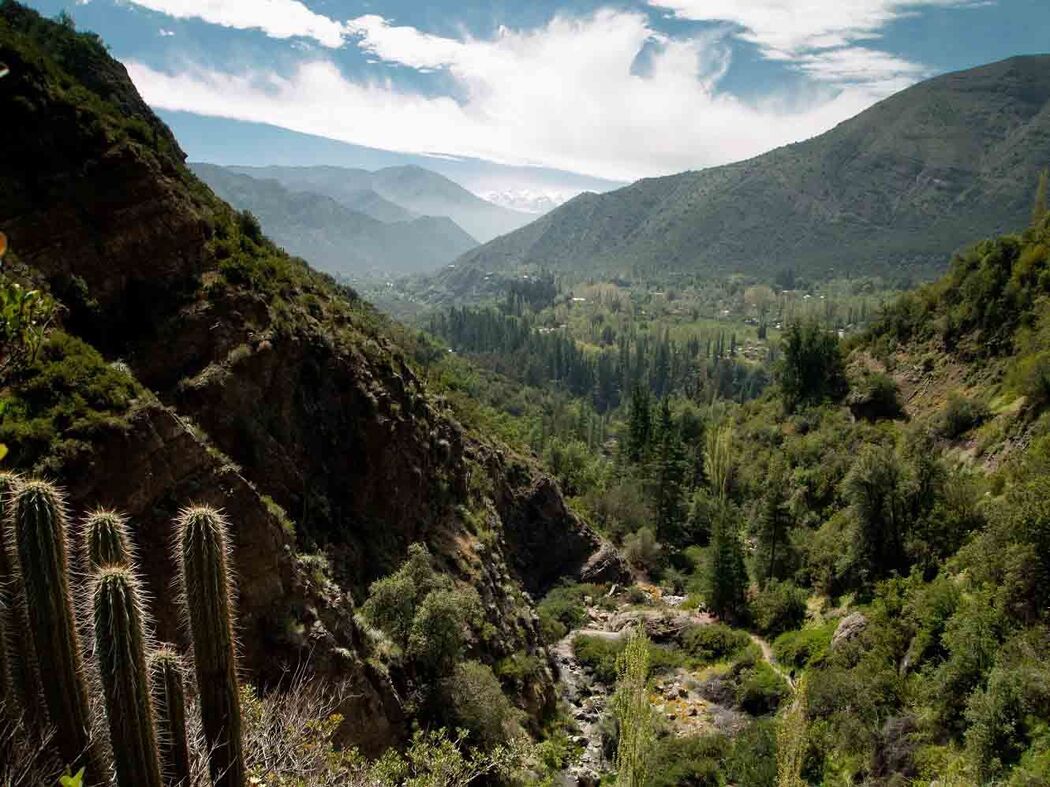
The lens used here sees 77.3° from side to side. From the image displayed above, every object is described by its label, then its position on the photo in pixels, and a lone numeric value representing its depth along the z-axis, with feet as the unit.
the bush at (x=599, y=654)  121.80
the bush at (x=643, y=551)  181.27
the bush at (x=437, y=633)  75.31
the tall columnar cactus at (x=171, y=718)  30.19
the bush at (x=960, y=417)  116.67
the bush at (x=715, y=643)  120.88
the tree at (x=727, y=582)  133.18
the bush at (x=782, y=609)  119.65
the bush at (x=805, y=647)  103.34
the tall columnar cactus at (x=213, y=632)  30.22
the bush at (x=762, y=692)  103.19
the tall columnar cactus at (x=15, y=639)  26.71
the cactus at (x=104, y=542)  29.32
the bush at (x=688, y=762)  83.41
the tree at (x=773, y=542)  134.00
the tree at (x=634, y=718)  58.65
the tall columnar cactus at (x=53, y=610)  25.40
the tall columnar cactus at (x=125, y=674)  25.55
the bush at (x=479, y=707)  72.69
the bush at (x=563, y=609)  134.92
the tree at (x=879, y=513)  102.68
